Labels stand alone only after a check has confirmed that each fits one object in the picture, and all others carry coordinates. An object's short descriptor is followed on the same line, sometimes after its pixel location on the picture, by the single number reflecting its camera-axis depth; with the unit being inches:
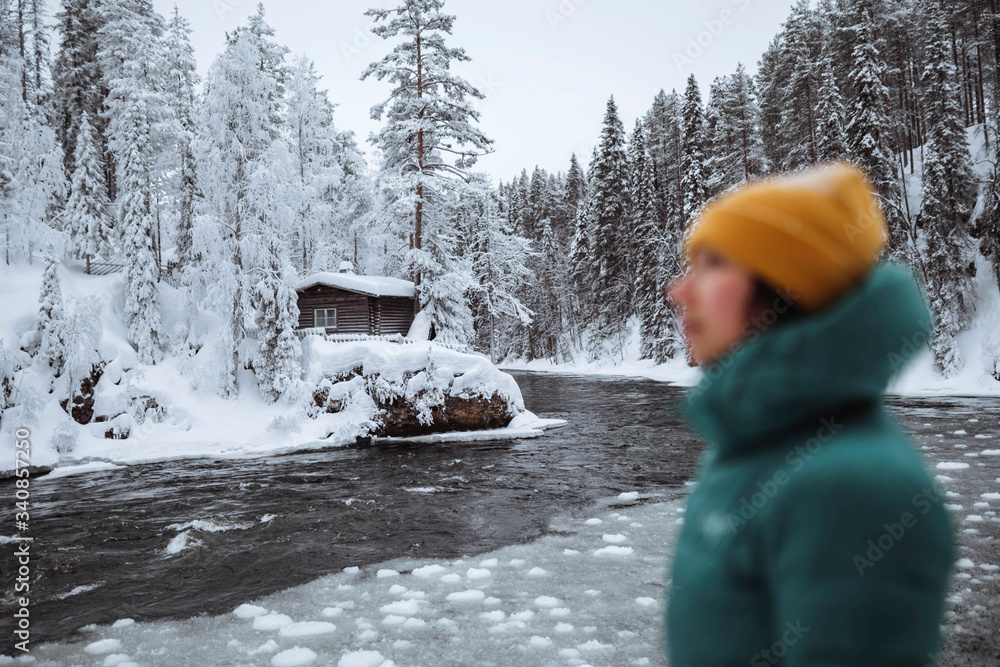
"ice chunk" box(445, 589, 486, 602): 233.3
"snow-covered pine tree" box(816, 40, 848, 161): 1210.6
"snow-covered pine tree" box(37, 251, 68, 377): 704.4
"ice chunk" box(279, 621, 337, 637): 208.8
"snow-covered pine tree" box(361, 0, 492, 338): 1030.4
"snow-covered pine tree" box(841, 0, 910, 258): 1203.9
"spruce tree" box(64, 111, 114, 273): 1073.5
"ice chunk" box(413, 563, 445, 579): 265.9
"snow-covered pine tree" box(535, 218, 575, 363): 2357.3
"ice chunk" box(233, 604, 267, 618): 228.8
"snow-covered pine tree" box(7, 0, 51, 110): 1288.1
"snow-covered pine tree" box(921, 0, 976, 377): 1111.0
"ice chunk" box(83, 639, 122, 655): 204.4
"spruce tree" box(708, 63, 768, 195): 1445.6
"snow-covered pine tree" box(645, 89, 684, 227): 1971.0
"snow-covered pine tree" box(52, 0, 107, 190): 1284.4
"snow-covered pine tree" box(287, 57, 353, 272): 1310.3
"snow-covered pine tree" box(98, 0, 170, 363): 892.6
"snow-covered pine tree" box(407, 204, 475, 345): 1017.5
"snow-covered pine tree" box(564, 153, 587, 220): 2602.9
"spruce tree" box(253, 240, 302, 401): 820.0
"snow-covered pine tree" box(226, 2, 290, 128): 884.6
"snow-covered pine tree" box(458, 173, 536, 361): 1063.6
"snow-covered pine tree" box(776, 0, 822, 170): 1380.4
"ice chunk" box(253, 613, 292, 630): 216.7
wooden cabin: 1173.7
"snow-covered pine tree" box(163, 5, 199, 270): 949.8
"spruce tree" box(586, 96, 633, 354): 1929.1
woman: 40.4
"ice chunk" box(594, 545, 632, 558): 282.5
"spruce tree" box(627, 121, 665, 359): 1742.1
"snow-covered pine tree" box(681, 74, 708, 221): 1534.2
